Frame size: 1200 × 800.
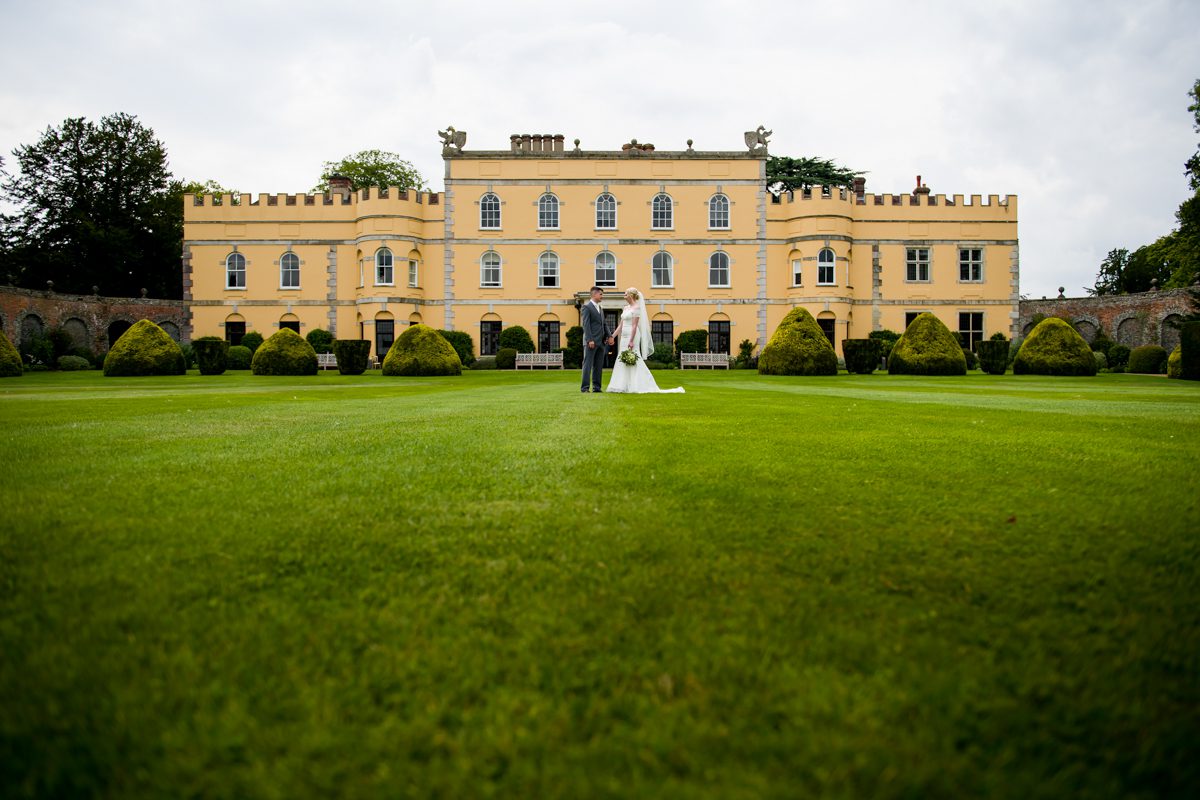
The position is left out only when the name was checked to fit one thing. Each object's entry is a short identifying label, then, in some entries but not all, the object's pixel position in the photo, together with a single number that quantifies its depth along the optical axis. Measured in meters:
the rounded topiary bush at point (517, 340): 37.59
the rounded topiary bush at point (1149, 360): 27.22
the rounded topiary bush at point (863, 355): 27.36
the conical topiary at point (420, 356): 24.89
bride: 13.42
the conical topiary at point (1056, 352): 24.06
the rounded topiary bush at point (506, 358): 35.16
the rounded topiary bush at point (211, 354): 25.31
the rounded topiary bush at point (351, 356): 27.51
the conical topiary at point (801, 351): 24.62
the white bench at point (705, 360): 35.50
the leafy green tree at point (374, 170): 55.22
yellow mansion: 40.00
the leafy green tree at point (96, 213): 47.44
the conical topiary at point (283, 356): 24.94
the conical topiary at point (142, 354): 23.86
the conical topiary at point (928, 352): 25.00
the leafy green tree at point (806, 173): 50.31
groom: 13.09
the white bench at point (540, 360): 35.16
